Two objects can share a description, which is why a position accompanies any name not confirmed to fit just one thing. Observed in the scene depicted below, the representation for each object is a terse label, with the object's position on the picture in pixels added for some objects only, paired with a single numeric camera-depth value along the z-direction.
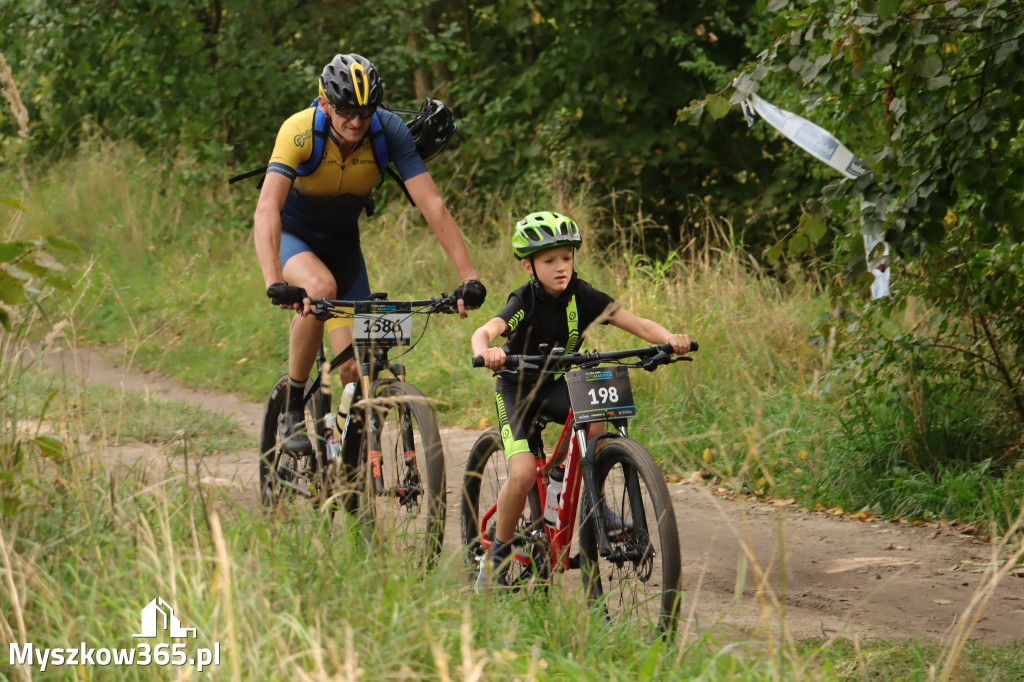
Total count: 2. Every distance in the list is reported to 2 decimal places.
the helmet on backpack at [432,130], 10.78
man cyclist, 9.53
